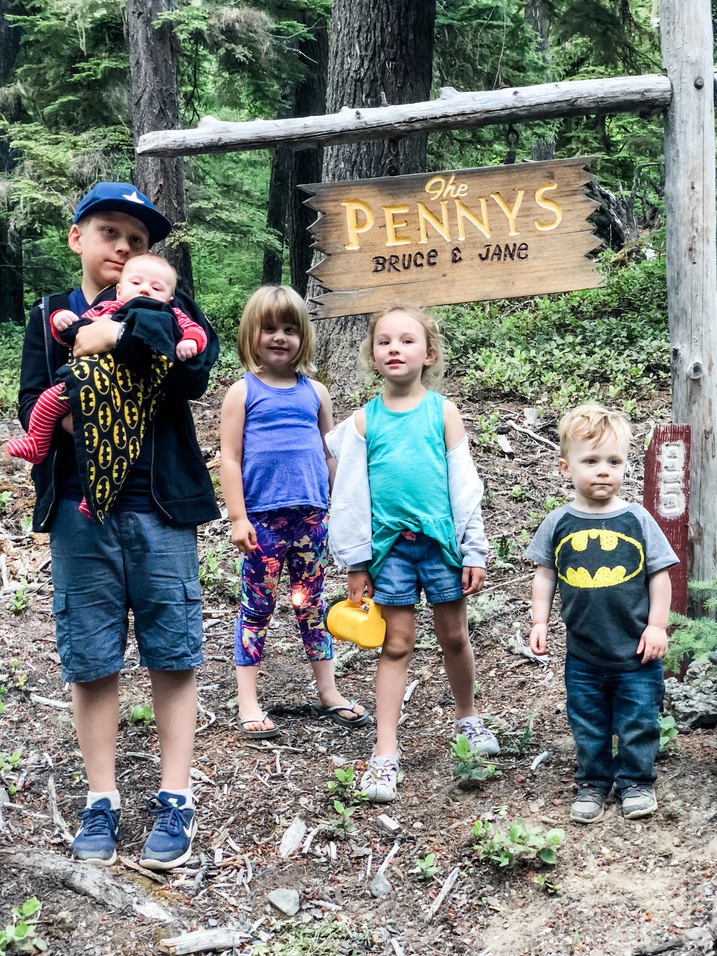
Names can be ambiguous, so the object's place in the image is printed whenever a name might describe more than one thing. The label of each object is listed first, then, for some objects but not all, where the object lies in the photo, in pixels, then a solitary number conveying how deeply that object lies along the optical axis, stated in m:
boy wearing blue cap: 3.07
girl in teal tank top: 3.57
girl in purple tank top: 3.96
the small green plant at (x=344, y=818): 3.47
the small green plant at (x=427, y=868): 3.16
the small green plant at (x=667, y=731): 3.64
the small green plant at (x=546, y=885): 2.99
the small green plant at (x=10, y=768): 3.70
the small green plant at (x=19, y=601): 5.40
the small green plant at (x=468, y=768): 3.63
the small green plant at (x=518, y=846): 3.08
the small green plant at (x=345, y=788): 3.65
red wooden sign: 3.98
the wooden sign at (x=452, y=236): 3.89
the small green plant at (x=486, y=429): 6.98
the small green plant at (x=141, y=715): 4.27
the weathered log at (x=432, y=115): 3.94
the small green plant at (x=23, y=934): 2.62
